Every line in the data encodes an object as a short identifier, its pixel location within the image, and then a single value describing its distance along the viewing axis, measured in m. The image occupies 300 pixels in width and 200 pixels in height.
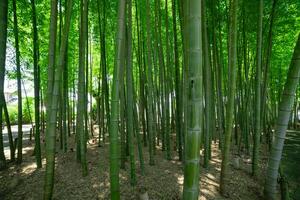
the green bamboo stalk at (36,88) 4.10
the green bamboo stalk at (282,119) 2.98
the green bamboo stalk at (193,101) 1.60
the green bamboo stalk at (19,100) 4.20
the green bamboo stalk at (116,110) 2.24
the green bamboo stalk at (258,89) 3.89
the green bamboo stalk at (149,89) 3.76
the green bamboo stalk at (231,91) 3.17
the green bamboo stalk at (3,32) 2.89
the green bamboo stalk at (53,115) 2.71
